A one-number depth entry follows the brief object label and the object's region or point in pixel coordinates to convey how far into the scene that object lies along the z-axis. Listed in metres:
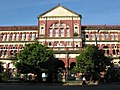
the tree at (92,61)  49.22
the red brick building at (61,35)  62.34
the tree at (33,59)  49.19
